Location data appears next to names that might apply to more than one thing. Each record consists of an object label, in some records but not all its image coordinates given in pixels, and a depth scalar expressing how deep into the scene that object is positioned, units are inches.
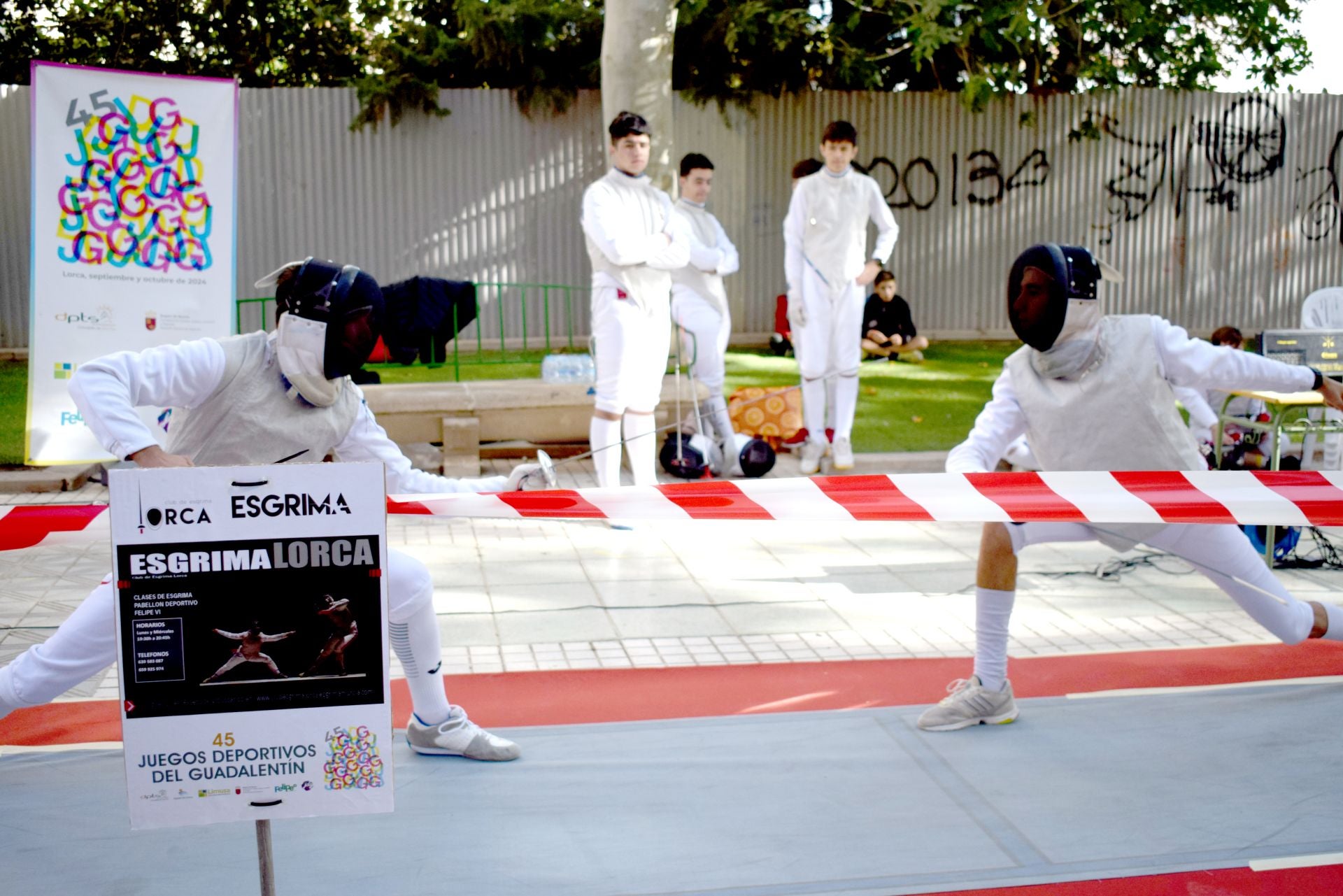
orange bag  383.2
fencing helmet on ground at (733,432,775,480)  346.0
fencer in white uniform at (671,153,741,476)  336.8
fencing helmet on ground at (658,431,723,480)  343.6
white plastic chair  328.5
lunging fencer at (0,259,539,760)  134.3
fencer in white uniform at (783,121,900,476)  359.3
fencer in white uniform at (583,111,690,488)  287.1
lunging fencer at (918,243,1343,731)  162.7
